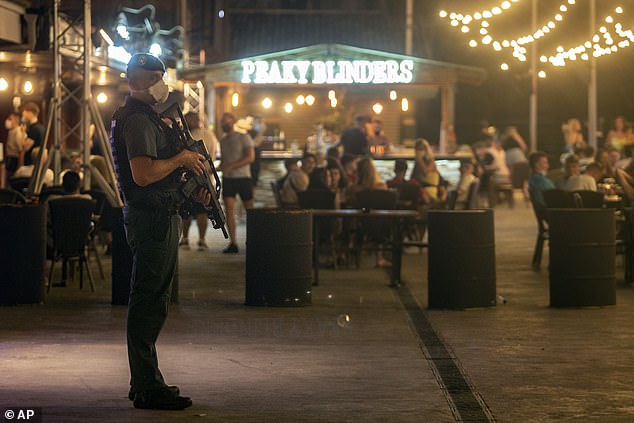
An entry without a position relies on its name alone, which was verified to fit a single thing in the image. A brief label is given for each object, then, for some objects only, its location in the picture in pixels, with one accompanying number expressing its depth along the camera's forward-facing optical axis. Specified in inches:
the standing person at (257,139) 1079.7
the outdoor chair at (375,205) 669.0
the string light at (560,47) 884.2
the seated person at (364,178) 737.0
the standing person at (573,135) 1273.4
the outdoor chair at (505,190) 1211.2
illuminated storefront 1144.2
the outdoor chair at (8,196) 604.7
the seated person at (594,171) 704.4
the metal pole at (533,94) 1459.2
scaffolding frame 676.1
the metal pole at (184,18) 1272.1
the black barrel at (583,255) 499.8
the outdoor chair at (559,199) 639.8
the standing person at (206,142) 725.9
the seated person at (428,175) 816.3
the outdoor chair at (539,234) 670.5
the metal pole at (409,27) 1443.2
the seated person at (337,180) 739.4
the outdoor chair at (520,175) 1258.6
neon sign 1146.0
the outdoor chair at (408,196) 754.8
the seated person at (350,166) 820.0
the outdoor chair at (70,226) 554.3
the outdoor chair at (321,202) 673.6
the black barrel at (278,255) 506.3
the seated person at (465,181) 844.0
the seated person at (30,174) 730.8
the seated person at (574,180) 668.7
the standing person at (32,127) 844.2
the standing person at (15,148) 891.4
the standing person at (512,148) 1295.5
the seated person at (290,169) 774.9
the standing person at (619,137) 1173.7
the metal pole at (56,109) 692.9
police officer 306.5
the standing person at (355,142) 1019.3
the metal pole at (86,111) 700.7
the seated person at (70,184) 607.2
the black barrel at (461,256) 498.0
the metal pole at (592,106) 1333.7
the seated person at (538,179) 687.7
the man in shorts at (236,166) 763.4
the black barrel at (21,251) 502.3
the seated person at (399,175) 772.9
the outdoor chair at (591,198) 633.6
